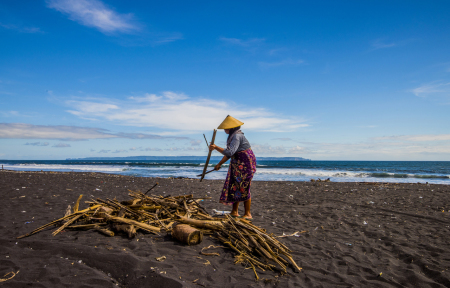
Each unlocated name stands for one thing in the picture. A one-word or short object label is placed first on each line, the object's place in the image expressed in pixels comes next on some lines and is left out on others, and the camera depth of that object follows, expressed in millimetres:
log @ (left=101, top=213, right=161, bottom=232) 3932
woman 5082
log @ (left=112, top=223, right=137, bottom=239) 3693
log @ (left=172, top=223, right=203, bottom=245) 3521
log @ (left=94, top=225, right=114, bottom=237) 3719
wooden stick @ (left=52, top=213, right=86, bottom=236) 3714
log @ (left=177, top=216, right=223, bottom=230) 3939
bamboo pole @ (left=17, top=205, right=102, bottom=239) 3670
